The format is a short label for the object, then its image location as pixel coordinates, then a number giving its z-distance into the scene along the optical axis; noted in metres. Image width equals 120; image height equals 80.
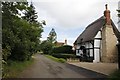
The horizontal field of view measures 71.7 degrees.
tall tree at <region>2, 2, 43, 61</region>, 5.35
